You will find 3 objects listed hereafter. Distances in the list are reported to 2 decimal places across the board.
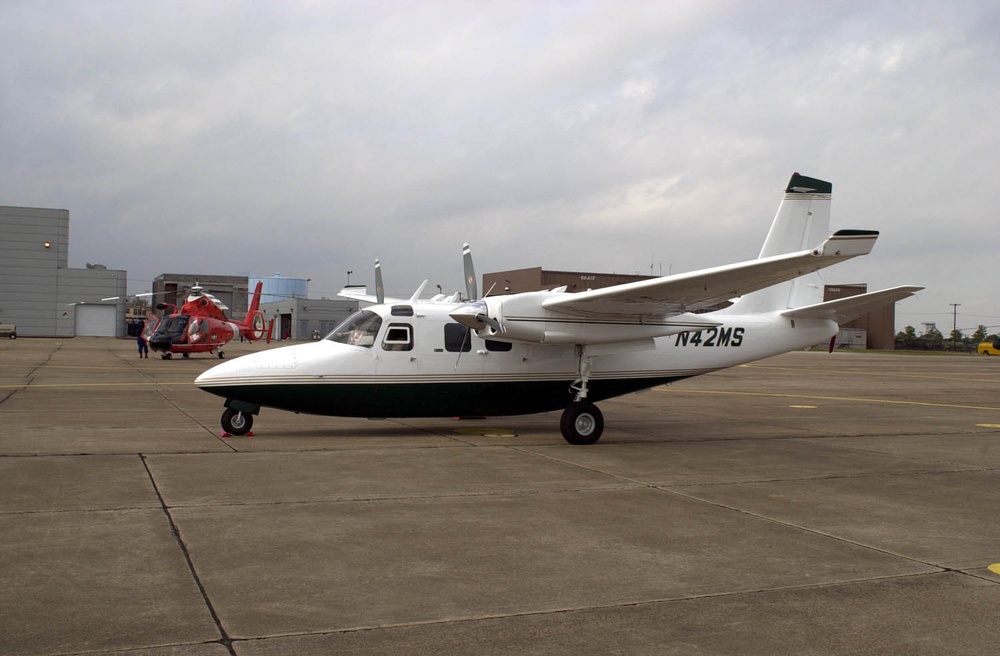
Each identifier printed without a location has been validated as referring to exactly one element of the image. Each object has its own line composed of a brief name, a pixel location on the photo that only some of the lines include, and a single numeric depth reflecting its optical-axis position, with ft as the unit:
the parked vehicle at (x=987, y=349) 288.10
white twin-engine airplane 40.34
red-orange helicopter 126.21
